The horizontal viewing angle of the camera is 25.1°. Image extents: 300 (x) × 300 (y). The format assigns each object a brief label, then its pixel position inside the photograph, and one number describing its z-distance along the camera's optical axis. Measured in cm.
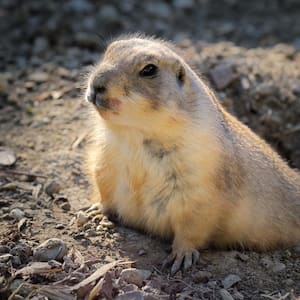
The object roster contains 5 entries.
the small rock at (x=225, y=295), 440
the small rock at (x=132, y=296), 412
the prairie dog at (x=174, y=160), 434
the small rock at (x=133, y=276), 432
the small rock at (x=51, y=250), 439
